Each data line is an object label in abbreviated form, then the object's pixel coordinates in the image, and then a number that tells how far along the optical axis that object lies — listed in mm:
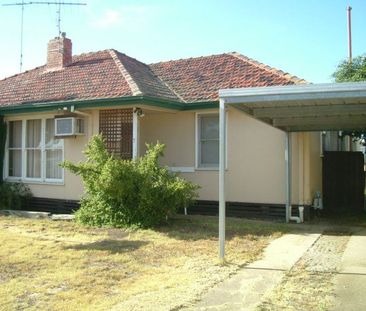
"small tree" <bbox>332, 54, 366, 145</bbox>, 13170
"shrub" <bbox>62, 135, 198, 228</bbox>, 9977
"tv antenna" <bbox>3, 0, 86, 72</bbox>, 16594
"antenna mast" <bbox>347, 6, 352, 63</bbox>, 25697
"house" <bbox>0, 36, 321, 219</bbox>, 11836
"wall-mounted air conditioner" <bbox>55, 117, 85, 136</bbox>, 12664
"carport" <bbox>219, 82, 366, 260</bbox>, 6492
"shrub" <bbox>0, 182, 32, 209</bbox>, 13500
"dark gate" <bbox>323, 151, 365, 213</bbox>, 14719
